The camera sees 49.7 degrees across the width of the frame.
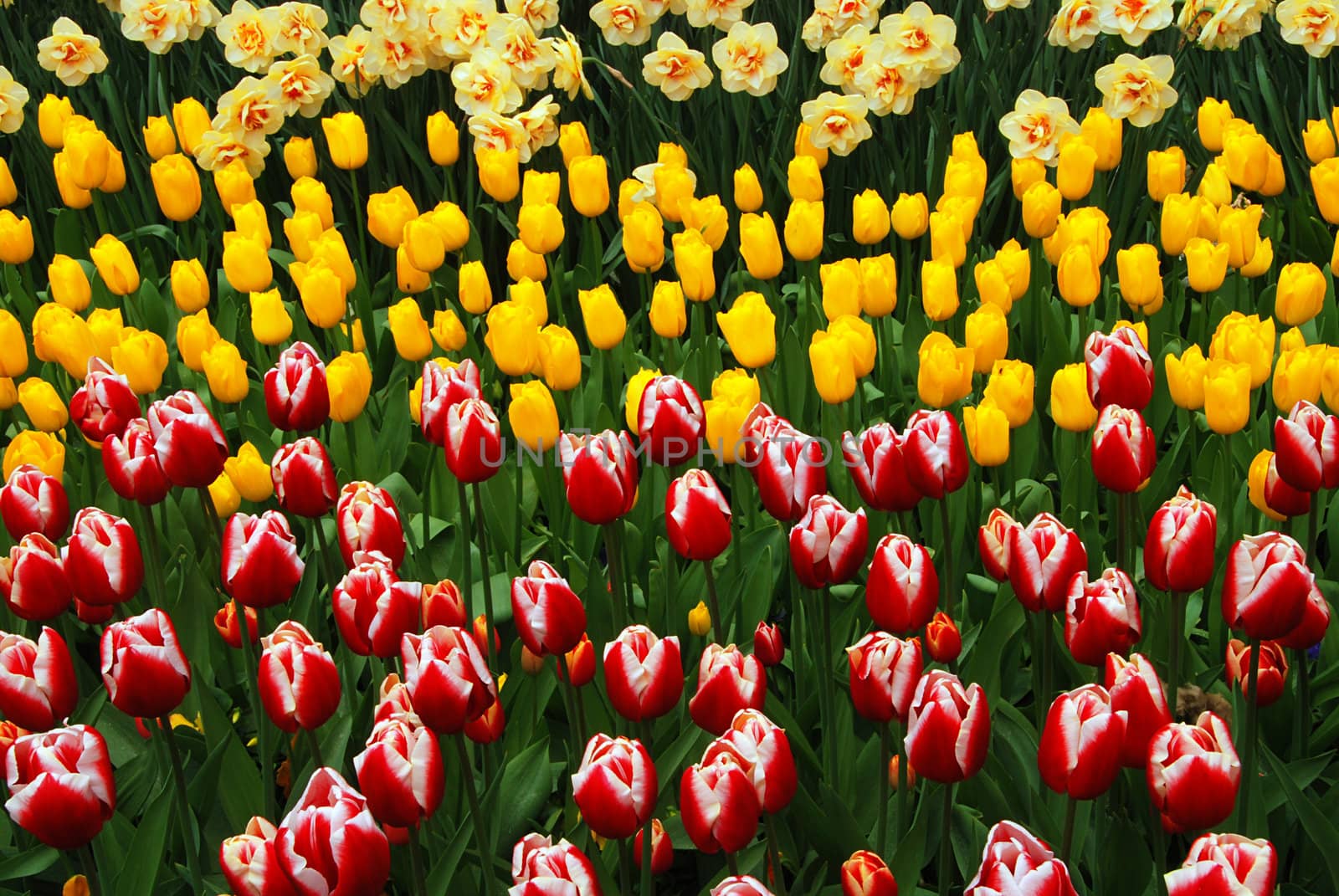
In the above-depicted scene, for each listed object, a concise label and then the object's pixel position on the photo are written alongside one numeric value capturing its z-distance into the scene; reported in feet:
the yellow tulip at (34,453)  7.77
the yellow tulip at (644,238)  9.83
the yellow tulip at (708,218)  10.46
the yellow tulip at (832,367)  7.88
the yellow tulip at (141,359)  8.44
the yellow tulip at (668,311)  9.02
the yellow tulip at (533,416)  7.59
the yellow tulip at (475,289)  9.62
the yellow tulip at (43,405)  8.29
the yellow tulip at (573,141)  11.76
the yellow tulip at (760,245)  9.55
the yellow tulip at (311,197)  10.68
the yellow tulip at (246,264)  9.95
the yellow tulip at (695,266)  9.30
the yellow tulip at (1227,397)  7.18
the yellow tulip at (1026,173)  10.39
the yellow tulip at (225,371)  8.70
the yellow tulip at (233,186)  11.25
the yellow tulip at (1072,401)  7.30
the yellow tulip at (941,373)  7.52
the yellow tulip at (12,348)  8.54
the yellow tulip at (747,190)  10.62
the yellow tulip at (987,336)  8.07
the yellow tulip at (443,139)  11.81
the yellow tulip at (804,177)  10.51
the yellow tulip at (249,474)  7.89
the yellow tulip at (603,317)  8.80
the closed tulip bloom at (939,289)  8.89
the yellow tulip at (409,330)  9.21
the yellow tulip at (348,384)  8.15
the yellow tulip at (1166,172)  10.21
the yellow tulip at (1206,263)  8.97
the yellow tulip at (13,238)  10.96
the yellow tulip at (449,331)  9.92
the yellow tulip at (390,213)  10.53
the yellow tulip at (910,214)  10.16
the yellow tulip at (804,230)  9.85
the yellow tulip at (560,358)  8.38
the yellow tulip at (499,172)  11.21
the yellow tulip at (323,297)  9.30
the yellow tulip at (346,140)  11.80
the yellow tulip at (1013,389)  7.59
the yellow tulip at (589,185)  10.88
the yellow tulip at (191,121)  12.57
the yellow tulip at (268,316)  9.42
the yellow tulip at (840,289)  8.64
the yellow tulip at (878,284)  8.95
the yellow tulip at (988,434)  7.27
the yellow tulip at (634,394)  7.63
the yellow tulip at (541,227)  10.23
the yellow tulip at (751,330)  8.31
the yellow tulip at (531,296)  8.81
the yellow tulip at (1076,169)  10.28
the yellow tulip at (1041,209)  9.78
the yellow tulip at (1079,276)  8.68
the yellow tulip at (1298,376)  7.04
